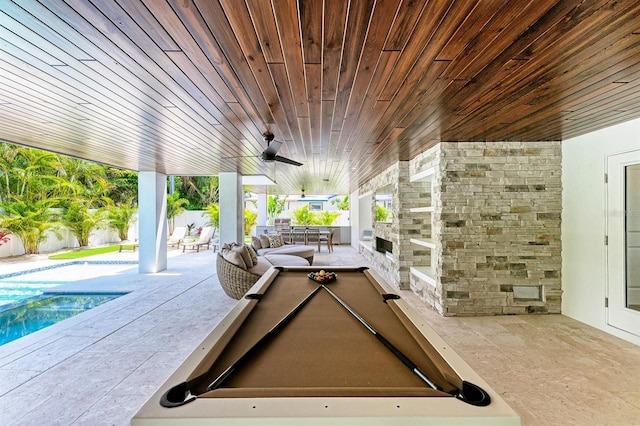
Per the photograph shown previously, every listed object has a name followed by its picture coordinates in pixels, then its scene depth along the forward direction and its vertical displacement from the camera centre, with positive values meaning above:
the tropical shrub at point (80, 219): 10.88 -0.23
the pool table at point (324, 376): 1.04 -0.69
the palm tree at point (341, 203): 17.38 +0.66
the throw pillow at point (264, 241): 8.43 -0.75
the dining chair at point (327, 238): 11.43 -0.95
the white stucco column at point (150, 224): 7.27 -0.26
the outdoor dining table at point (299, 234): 11.79 -0.79
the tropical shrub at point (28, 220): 9.05 -0.24
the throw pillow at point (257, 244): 8.25 -0.82
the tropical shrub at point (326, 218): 15.10 -0.20
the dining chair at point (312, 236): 11.90 -0.87
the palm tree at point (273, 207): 15.88 +0.34
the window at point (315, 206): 21.31 +0.51
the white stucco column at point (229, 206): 7.68 +0.19
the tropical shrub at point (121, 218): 12.38 -0.21
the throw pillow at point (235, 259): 4.68 -0.70
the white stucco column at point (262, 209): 14.20 +0.21
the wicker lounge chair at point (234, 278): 4.55 -0.97
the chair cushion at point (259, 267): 4.74 -0.87
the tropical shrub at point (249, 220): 15.48 -0.36
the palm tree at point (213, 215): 14.12 -0.08
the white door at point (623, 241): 3.54 -0.31
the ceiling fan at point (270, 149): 3.93 +0.85
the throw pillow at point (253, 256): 5.01 -0.71
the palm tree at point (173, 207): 13.95 +0.28
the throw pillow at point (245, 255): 4.81 -0.65
